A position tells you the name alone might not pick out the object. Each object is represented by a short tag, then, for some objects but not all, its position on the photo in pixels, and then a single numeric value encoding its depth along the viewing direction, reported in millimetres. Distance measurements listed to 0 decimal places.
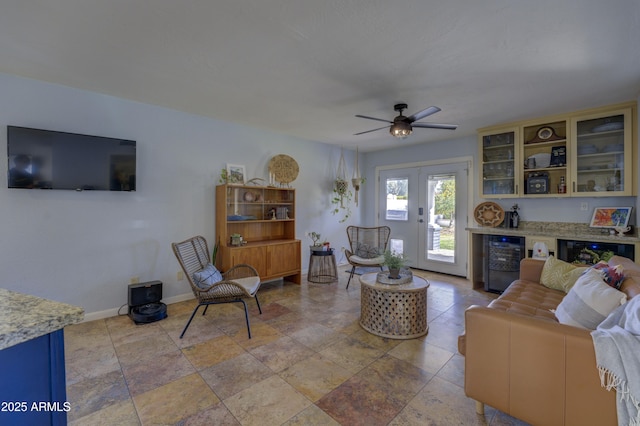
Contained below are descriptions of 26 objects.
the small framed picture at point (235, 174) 4089
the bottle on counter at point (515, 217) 4258
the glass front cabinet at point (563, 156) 3342
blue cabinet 807
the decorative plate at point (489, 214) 4398
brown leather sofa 1319
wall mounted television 2639
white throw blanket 1165
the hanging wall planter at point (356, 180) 5719
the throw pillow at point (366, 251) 4477
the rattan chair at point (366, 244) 4340
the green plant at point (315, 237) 5047
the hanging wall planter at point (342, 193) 5598
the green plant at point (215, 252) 3801
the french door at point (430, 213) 4926
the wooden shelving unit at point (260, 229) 3834
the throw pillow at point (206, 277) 2777
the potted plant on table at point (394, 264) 2867
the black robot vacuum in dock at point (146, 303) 3004
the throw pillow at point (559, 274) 2658
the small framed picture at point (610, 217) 3420
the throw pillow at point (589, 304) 1512
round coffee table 2691
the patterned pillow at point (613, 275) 1879
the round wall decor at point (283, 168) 4547
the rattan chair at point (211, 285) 2697
